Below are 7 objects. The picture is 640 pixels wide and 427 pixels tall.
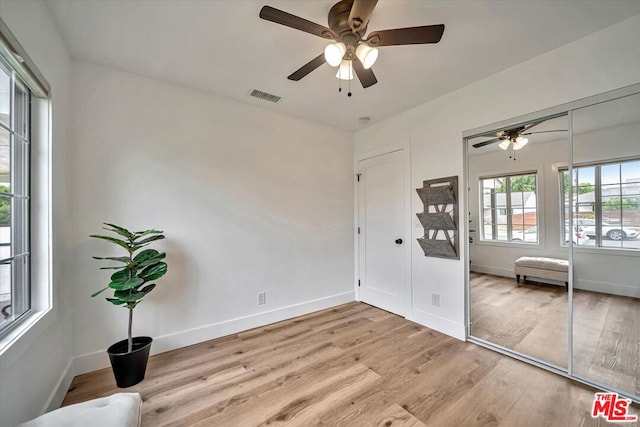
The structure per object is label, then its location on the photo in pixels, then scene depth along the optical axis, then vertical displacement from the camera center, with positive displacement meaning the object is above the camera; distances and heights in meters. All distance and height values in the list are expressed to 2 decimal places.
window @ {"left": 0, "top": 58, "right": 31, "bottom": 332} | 1.40 +0.12
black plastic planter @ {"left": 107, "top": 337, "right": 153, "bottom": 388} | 1.95 -1.14
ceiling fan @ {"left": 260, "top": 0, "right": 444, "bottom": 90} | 1.41 +1.09
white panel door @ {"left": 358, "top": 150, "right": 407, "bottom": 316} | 3.38 -0.25
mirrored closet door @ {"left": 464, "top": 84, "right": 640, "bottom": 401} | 1.86 -0.22
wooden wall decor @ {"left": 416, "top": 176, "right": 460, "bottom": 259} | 2.75 -0.04
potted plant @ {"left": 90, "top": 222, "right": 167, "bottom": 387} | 1.93 -0.59
